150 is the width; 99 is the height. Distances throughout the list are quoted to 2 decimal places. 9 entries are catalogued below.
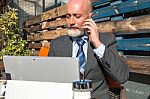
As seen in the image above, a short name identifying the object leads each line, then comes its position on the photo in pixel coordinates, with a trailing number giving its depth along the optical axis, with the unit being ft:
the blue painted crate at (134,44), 4.91
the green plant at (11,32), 10.83
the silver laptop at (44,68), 2.59
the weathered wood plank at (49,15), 9.29
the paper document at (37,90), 2.59
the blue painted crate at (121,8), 4.99
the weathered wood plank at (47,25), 9.45
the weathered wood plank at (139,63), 4.91
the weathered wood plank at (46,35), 9.36
